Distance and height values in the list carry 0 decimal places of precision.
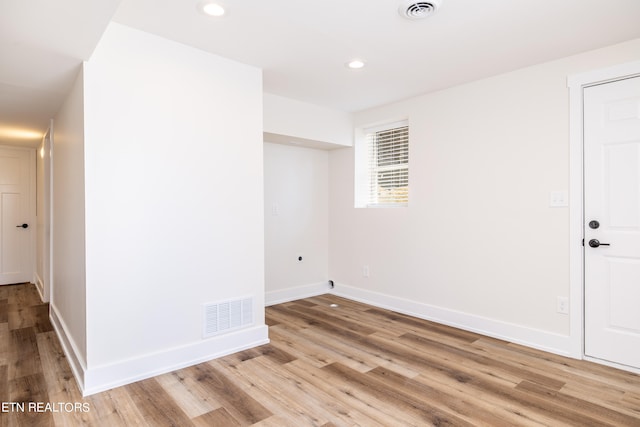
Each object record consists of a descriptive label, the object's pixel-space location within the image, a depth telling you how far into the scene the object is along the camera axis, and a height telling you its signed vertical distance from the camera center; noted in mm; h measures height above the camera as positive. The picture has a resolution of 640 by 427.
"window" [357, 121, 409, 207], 4203 +547
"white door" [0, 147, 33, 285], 5402 -47
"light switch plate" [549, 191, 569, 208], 2834 +82
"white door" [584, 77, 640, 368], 2547 -88
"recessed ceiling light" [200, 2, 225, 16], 2078 +1203
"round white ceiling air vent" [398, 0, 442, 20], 2055 +1189
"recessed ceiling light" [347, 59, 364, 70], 2906 +1217
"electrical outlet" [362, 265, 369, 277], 4433 -741
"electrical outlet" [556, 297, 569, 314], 2838 -764
